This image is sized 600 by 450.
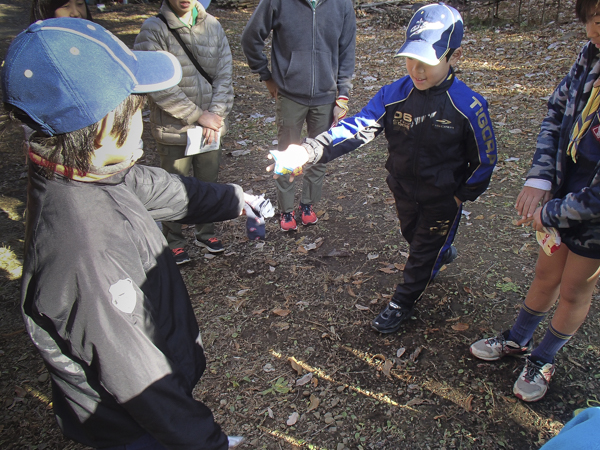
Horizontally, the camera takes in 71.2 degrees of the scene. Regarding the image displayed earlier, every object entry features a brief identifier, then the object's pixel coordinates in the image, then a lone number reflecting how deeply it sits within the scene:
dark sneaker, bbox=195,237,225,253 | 4.68
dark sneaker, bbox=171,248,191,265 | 4.45
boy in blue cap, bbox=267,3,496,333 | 2.64
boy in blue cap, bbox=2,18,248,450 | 1.41
